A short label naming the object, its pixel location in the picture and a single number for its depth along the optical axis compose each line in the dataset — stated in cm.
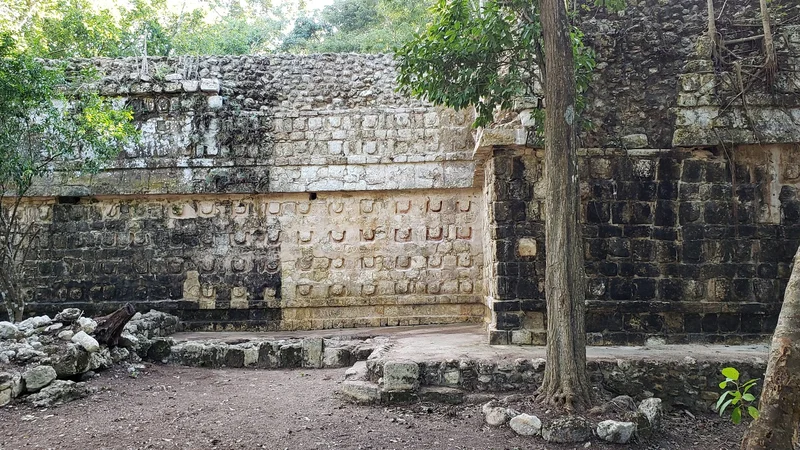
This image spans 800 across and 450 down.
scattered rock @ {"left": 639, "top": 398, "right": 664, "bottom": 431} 511
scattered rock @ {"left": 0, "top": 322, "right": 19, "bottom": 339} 643
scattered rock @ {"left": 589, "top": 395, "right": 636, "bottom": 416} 495
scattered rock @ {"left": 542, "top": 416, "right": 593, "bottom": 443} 471
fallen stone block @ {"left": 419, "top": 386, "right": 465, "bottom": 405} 568
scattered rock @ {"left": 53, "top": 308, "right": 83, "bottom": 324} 707
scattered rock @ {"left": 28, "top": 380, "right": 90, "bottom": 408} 552
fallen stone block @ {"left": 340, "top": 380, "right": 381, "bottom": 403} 569
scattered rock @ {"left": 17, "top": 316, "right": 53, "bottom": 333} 676
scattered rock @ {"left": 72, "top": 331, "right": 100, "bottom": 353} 638
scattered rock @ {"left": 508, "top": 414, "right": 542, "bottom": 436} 483
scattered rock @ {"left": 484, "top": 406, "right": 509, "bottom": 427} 506
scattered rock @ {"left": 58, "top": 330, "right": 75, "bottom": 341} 655
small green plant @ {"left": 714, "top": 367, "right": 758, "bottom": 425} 337
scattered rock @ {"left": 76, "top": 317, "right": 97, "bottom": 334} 684
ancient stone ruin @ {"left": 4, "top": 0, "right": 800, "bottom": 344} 920
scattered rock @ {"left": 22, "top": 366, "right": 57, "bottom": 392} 563
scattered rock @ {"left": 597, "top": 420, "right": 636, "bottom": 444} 470
